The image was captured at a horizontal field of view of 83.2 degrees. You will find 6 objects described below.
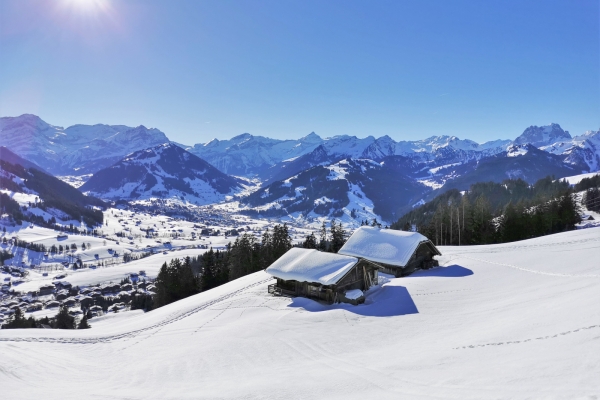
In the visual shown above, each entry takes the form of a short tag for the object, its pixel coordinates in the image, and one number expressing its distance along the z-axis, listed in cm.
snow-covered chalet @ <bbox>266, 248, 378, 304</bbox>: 3472
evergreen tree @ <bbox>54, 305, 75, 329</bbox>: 7044
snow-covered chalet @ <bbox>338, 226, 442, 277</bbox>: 4434
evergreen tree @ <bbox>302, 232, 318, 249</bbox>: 7688
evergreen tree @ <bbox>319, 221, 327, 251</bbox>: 8441
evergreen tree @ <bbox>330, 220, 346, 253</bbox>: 7920
